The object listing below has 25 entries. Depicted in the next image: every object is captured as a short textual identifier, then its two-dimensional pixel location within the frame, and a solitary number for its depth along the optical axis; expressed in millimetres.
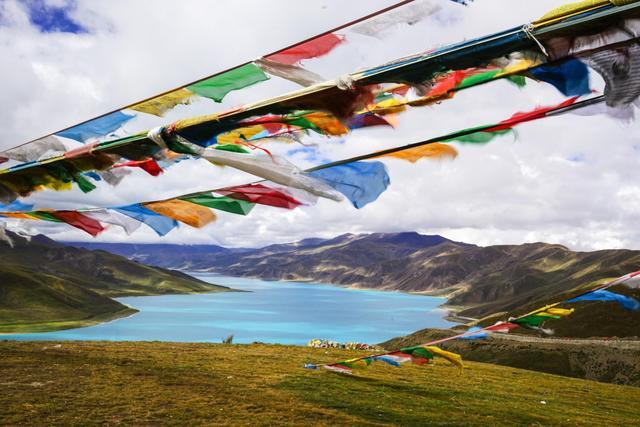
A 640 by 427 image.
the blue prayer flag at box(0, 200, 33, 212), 8914
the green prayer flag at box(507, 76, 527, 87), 4379
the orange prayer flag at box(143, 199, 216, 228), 6473
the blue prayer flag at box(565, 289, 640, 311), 7052
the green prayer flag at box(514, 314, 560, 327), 9055
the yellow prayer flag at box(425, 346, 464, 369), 10555
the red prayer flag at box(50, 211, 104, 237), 7863
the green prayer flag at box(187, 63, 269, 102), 6508
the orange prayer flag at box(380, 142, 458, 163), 4715
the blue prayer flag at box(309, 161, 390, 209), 5066
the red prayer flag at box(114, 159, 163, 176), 7258
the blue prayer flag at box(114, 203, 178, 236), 6816
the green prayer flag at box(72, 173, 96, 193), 7950
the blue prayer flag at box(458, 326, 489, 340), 9750
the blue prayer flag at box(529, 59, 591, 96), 3916
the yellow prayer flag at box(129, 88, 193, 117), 7164
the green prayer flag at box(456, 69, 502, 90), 4402
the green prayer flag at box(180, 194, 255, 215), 6184
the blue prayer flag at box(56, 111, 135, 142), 7852
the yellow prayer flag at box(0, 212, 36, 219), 9070
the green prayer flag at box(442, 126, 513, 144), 4426
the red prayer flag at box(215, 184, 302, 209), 5758
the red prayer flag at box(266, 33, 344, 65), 5816
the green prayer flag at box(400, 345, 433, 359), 10930
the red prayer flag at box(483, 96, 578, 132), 4121
